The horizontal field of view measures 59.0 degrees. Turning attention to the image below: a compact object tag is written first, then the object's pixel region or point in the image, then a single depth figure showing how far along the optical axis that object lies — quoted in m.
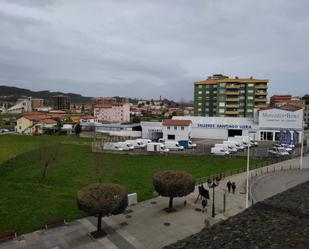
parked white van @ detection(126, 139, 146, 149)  54.24
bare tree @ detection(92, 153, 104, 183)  31.63
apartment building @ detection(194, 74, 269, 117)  83.00
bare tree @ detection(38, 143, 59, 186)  36.64
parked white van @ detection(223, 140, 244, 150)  50.09
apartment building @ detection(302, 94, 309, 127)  109.71
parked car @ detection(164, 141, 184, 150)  51.00
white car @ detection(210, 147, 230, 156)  46.06
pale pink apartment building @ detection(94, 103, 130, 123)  113.00
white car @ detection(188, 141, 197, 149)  53.01
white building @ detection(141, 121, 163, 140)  65.89
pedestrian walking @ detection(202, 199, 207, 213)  21.43
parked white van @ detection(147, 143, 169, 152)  48.34
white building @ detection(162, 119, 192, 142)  59.19
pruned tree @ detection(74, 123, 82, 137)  78.44
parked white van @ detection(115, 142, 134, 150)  51.21
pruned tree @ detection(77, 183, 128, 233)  16.97
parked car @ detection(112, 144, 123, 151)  50.89
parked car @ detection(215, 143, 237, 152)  47.84
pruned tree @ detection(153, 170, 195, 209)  20.83
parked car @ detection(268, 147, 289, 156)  45.81
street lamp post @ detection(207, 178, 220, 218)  20.52
